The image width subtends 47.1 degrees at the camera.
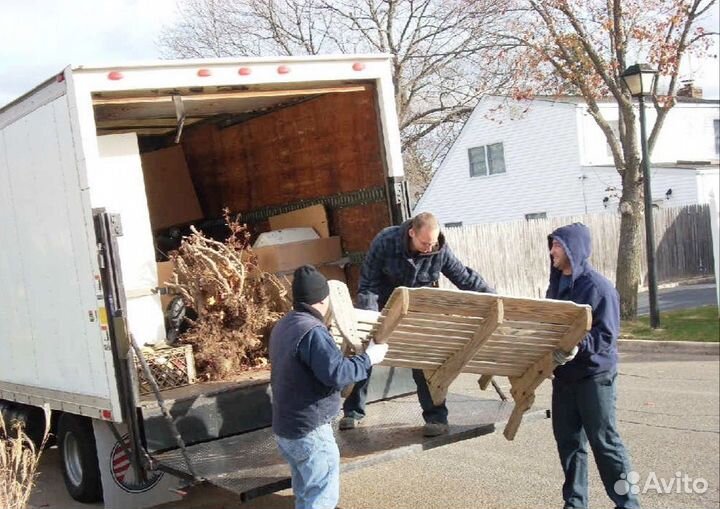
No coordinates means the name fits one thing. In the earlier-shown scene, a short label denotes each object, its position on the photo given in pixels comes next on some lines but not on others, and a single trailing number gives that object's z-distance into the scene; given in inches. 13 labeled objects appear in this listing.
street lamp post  492.1
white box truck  202.8
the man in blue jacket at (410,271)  211.5
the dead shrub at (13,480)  182.4
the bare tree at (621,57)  549.3
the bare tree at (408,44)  667.4
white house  987.3
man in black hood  184.2
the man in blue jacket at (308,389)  162.9
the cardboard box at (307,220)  295.6
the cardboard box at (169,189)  339.6
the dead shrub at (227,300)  245.4
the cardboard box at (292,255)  275.7
